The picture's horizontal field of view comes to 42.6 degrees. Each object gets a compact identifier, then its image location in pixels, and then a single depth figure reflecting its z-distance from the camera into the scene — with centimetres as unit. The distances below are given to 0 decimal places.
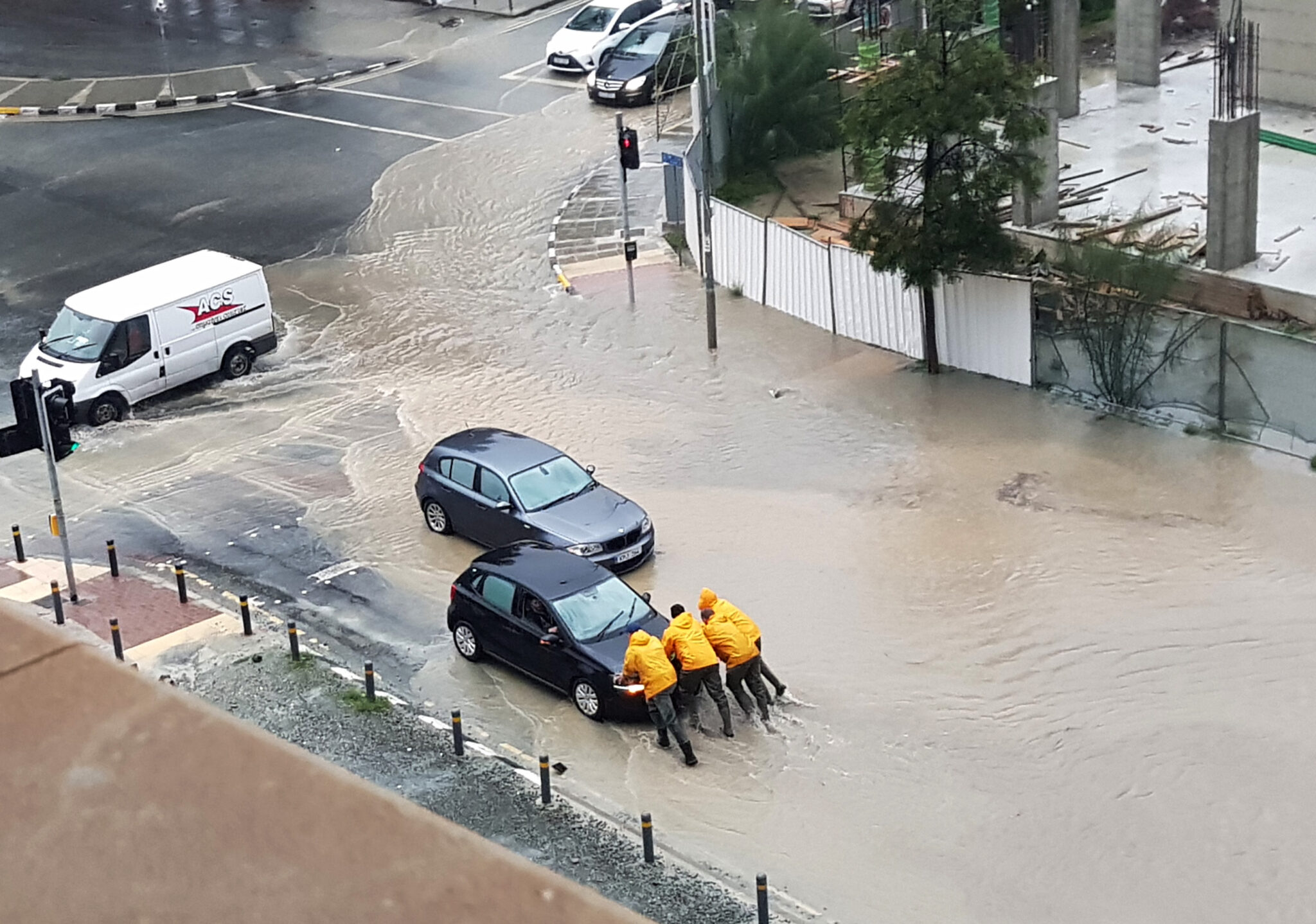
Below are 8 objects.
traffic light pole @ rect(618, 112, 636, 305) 2545
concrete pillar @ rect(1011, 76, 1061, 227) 2455
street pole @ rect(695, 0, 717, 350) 2320
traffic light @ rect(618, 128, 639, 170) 2528
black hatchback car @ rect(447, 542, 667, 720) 1477
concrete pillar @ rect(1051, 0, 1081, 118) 2766
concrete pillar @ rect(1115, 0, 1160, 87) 3042
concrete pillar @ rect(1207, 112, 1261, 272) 2159
